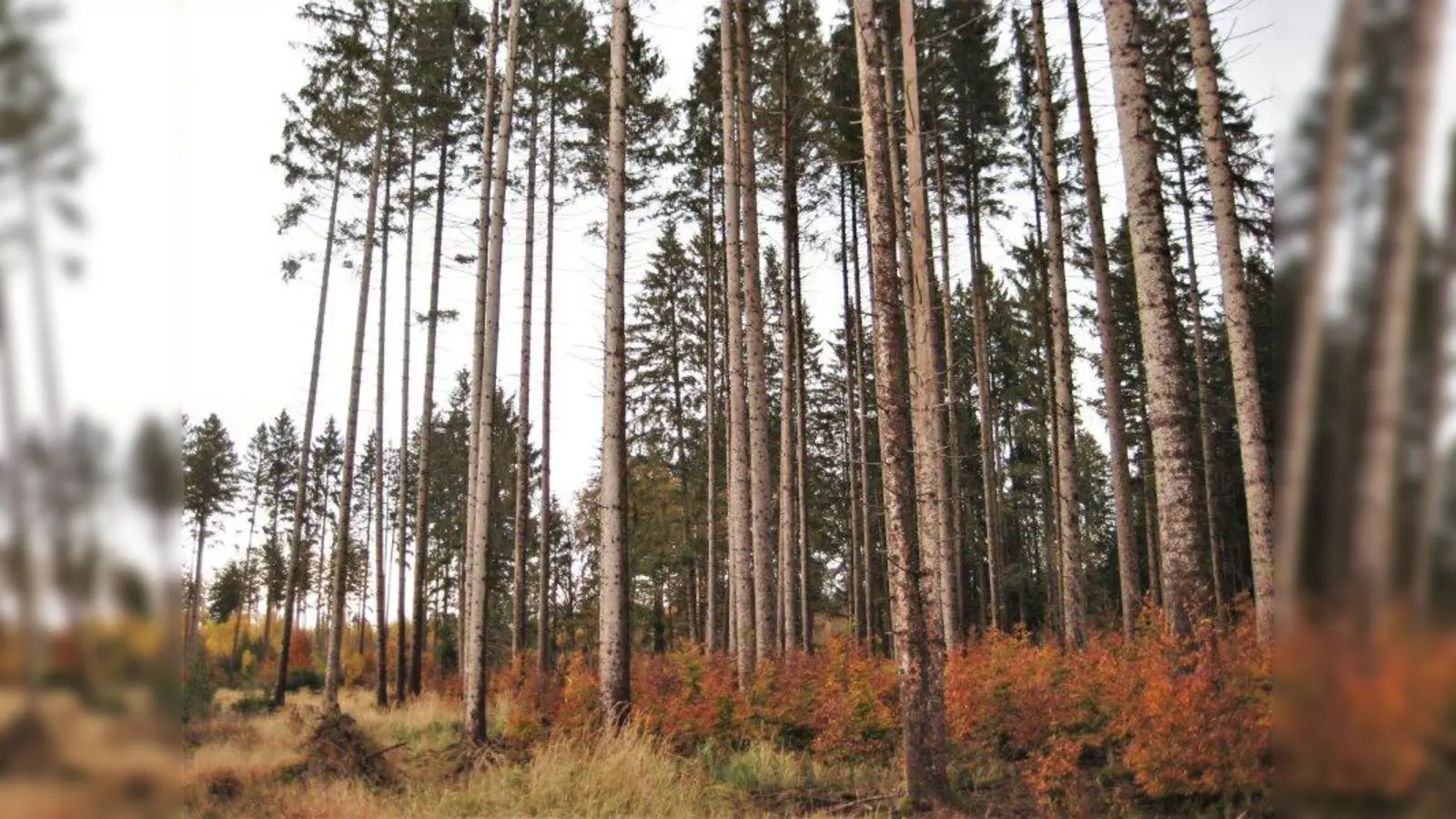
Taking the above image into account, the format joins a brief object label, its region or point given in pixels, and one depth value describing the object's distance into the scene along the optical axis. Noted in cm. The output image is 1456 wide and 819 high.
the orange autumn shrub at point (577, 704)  994
